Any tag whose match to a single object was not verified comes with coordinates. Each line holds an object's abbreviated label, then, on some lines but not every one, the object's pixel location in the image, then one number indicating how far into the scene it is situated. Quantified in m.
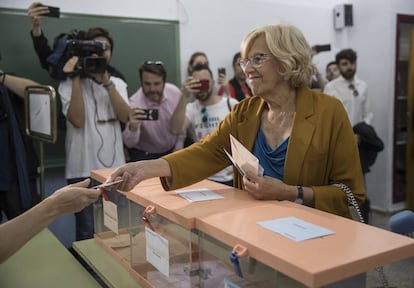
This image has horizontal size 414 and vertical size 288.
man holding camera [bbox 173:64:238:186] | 2.82
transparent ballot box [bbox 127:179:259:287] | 1.07
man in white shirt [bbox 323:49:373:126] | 4.00
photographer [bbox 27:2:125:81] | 2.72
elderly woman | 1.35
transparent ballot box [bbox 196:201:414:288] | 0.72
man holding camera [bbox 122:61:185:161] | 2.82
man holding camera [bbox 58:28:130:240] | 2.57
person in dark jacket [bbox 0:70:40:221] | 2.26
